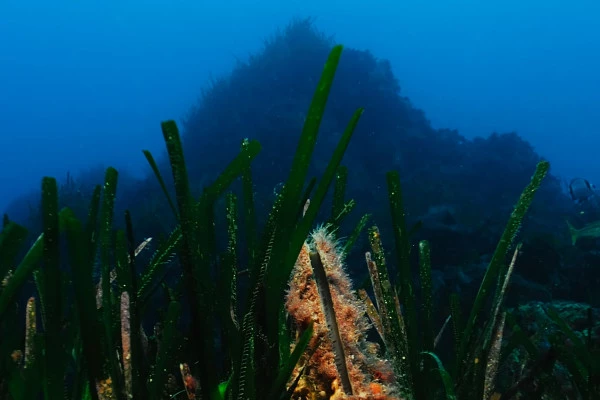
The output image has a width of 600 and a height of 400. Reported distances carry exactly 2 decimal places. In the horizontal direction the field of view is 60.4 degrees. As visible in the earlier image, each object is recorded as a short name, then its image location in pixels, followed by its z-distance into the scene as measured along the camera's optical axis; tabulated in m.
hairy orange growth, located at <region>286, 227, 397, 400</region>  0.43
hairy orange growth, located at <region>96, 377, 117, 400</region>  0.37
